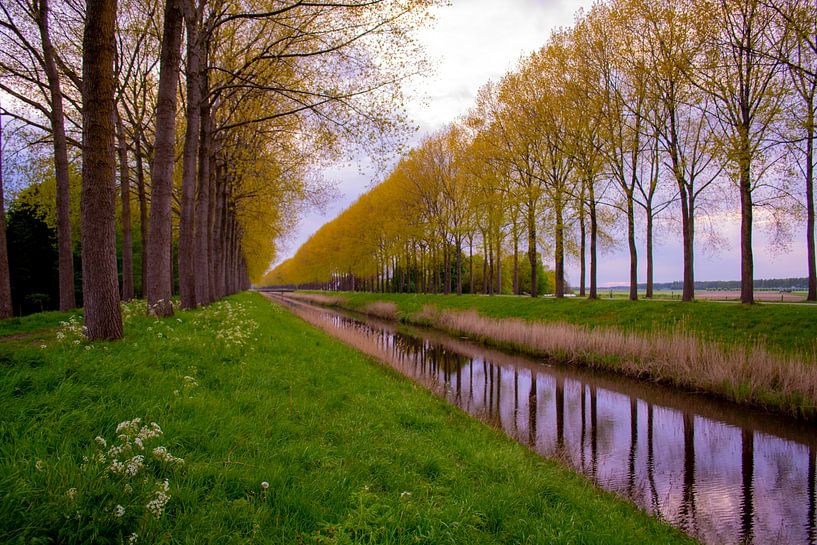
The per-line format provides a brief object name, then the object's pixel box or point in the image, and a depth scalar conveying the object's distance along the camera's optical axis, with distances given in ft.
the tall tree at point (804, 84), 36.68
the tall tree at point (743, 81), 44.83
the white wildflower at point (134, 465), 8.52
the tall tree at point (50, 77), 37.73
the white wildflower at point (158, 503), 7.94
